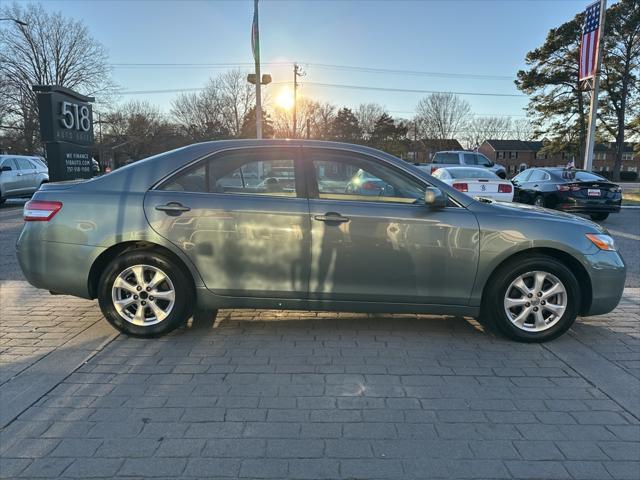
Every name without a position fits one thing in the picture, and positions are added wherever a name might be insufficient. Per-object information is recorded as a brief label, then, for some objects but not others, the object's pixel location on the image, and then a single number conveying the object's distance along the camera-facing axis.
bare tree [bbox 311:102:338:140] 64.25
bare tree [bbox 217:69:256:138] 54.22
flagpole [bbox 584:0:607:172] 15.39
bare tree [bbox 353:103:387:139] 67.69
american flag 15.56
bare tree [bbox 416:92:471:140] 68.94
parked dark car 11.71
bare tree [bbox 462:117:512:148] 77.13
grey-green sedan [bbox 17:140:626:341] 3.74
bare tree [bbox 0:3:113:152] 40.28
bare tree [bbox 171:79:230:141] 53.66
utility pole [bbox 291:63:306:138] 45.97
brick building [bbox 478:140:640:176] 88.62
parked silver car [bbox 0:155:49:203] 14.80
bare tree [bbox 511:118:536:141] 43.88
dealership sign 7.56
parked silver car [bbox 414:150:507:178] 22.62
